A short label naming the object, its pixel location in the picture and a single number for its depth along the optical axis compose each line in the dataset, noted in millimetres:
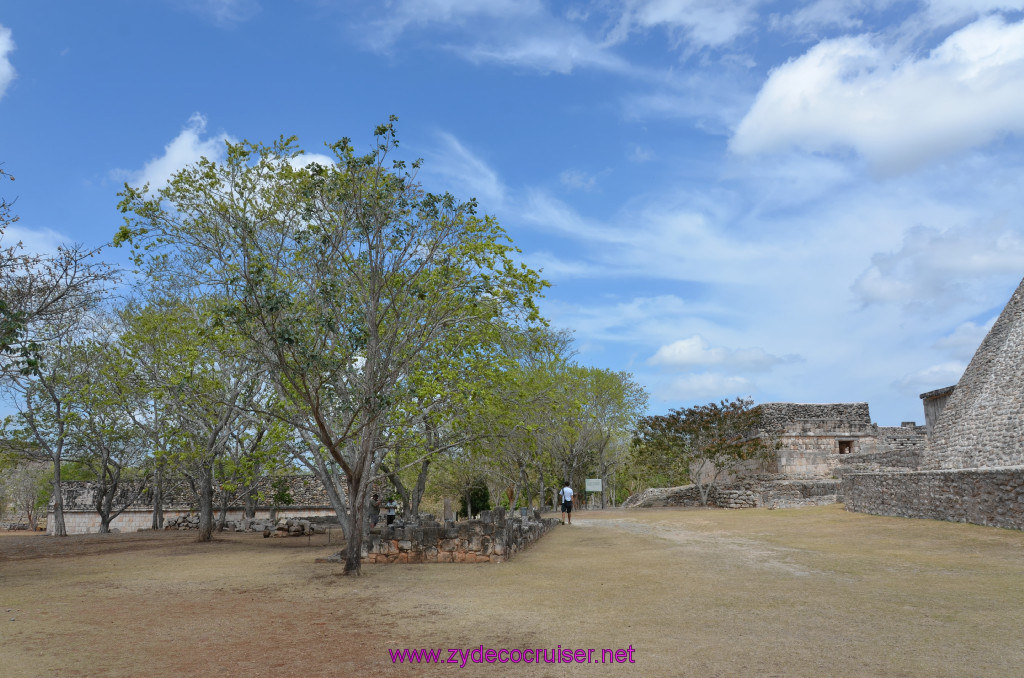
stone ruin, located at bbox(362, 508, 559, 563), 14172
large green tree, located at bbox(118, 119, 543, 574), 11383
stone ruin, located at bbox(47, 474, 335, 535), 33438
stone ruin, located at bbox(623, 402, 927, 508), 30531
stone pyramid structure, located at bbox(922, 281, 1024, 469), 19672
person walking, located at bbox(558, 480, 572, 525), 23375
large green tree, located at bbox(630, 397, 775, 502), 33156
